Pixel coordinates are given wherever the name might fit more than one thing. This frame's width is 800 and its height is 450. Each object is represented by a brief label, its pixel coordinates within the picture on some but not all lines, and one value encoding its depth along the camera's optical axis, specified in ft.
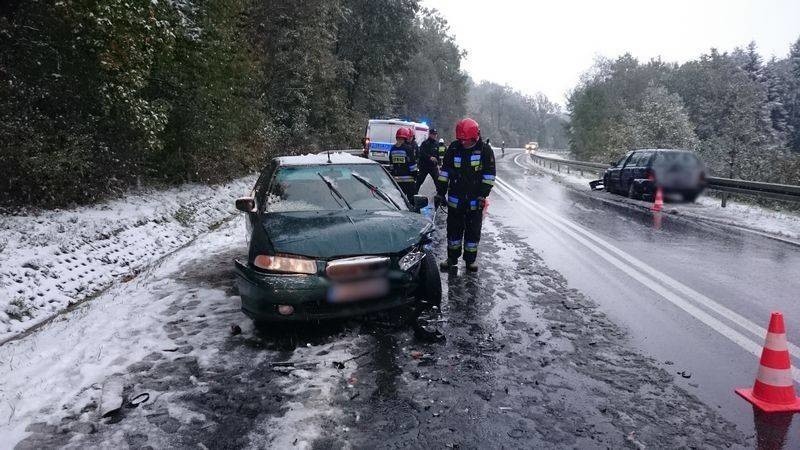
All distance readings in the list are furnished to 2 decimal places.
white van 65.10
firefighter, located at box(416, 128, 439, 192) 35.22
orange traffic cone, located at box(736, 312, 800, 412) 11.39
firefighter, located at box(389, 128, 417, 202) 33.53
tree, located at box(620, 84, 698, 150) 114.62
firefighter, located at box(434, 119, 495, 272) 22.22
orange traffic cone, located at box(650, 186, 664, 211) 47.16
